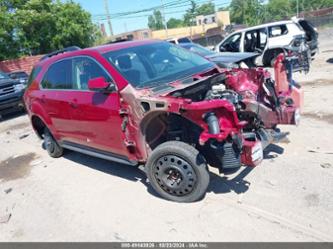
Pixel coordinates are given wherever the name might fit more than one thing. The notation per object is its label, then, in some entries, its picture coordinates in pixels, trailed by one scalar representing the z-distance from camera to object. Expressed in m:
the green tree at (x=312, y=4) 80.12
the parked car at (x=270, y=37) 12.03
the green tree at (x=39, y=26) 24.89
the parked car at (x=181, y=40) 13.97
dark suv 10.83
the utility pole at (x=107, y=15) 38.62
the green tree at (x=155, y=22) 113.91
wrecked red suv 3.53
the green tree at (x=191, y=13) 76.62
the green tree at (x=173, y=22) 135.45
